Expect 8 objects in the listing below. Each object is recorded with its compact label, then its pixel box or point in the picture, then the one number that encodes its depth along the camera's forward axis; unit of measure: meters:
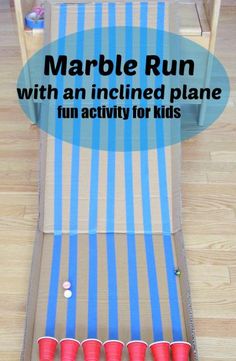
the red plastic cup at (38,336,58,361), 1.46
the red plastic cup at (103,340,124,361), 1.45
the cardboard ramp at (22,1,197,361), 1.58
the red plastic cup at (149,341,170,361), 1.45
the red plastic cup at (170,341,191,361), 1.46
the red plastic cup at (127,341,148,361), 1.45
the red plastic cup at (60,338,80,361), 1.46
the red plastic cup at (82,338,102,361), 1.45
